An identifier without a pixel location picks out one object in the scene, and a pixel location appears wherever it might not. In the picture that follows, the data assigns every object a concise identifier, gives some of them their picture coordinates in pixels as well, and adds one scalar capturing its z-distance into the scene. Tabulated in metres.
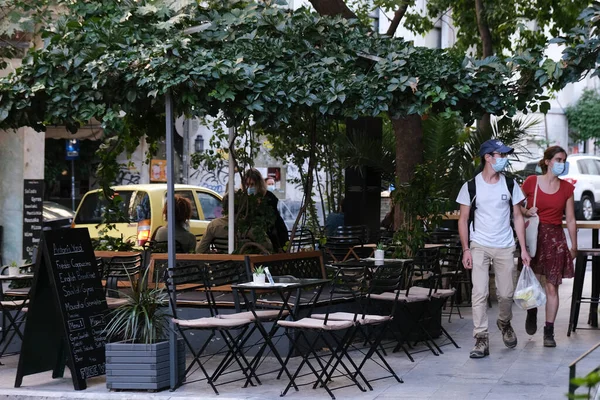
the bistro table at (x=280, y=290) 10.11
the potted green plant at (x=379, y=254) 12.67
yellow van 19.22
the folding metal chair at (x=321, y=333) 9.67
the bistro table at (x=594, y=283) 13.62
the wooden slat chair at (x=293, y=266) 12.59
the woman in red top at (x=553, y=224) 12.12
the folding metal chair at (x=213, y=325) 9.86
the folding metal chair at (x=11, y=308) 11.64
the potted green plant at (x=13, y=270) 12.22
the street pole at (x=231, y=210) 13.43
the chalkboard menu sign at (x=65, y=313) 10.48
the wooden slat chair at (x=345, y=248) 16.12
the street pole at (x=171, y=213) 10.22
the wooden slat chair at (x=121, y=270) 12.58
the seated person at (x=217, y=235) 14.60
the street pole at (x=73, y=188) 34.20
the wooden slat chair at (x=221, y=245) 14.62
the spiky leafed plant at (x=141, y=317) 10.16
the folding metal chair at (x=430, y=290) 12.05
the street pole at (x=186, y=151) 38.50
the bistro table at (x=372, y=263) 11.27
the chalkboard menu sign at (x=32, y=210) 20.47
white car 38.93
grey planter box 10.07
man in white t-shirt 11.52
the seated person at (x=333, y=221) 19.63
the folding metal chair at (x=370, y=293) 10.12
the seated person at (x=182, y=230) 14.78
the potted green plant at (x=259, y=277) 10.32
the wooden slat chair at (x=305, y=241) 15.84
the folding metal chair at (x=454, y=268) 14.44
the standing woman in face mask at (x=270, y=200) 14.75
